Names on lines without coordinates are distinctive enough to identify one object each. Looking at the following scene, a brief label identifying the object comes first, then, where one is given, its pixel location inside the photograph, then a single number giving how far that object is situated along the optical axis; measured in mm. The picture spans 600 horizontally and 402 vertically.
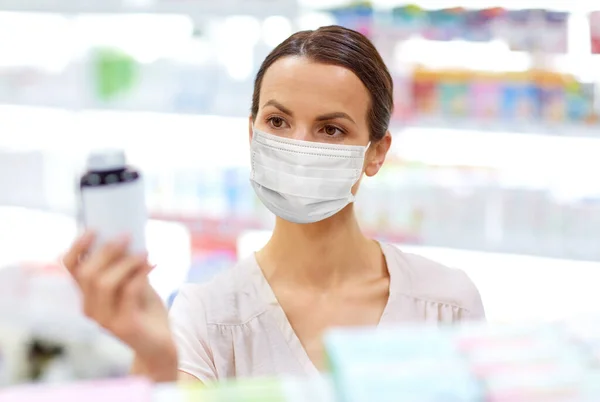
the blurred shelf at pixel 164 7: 3391
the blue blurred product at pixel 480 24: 3199
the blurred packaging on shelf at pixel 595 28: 3139
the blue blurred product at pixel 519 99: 3205
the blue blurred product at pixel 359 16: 3303
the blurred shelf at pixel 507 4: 3162
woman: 1656
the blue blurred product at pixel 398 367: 617
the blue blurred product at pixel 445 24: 3232
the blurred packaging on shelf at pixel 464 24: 3154
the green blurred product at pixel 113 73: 3779
